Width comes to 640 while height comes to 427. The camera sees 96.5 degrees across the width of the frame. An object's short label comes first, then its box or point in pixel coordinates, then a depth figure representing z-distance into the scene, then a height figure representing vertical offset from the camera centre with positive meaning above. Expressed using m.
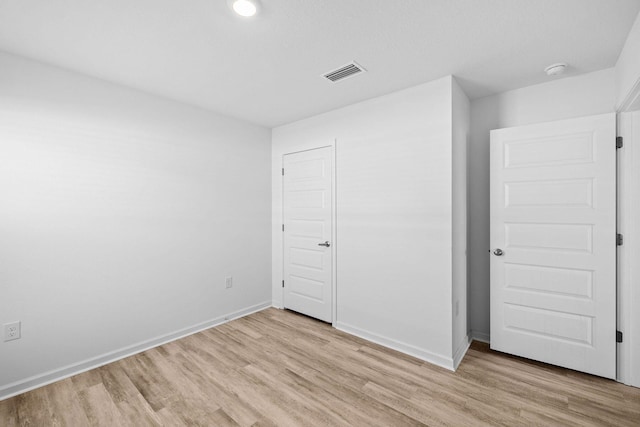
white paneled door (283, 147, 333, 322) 3.36 -0.26
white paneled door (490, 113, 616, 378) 2.21 -0.26
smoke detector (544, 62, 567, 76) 2.24 +1.14
